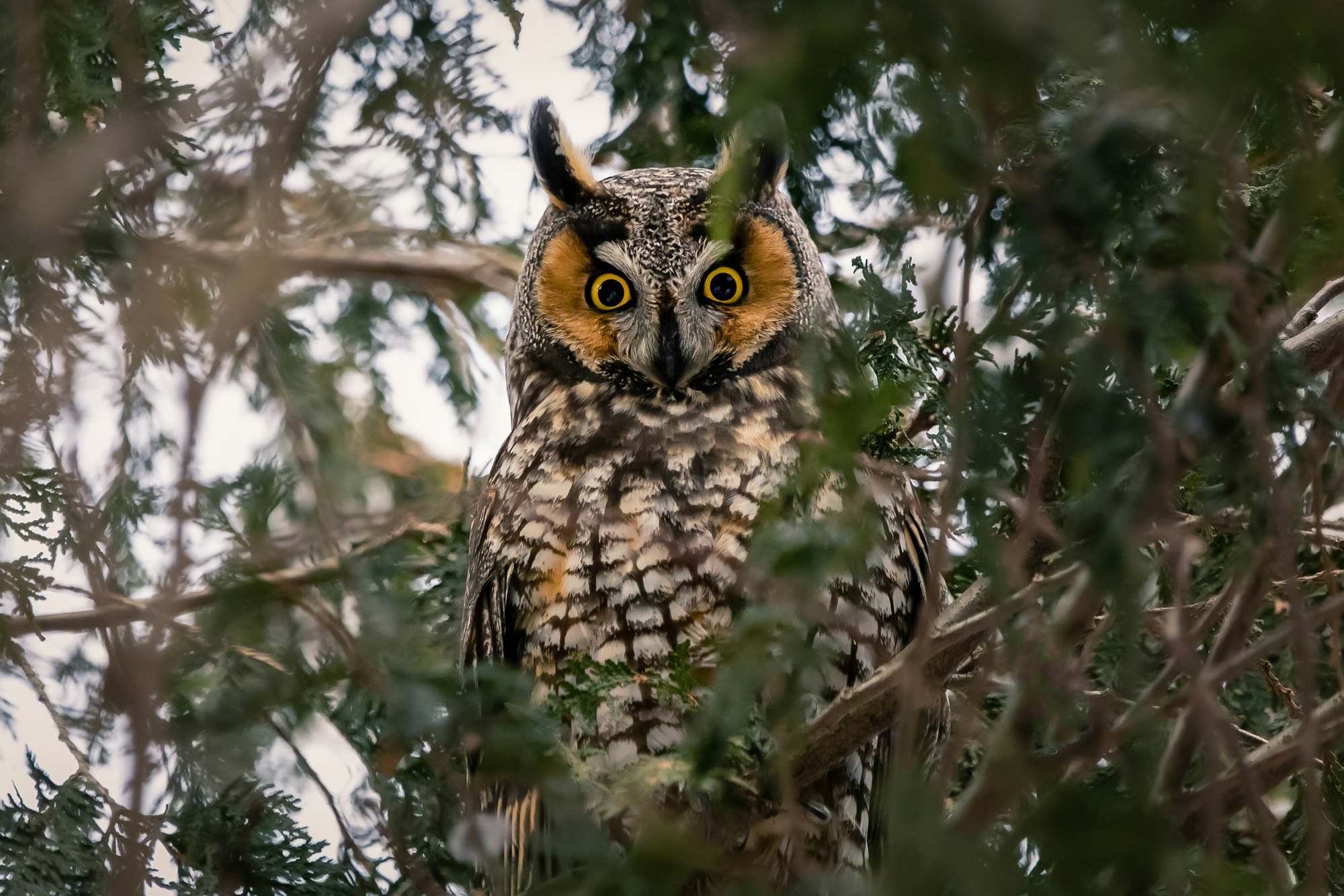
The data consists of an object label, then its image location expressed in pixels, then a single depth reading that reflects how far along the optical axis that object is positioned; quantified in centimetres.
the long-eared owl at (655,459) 618
